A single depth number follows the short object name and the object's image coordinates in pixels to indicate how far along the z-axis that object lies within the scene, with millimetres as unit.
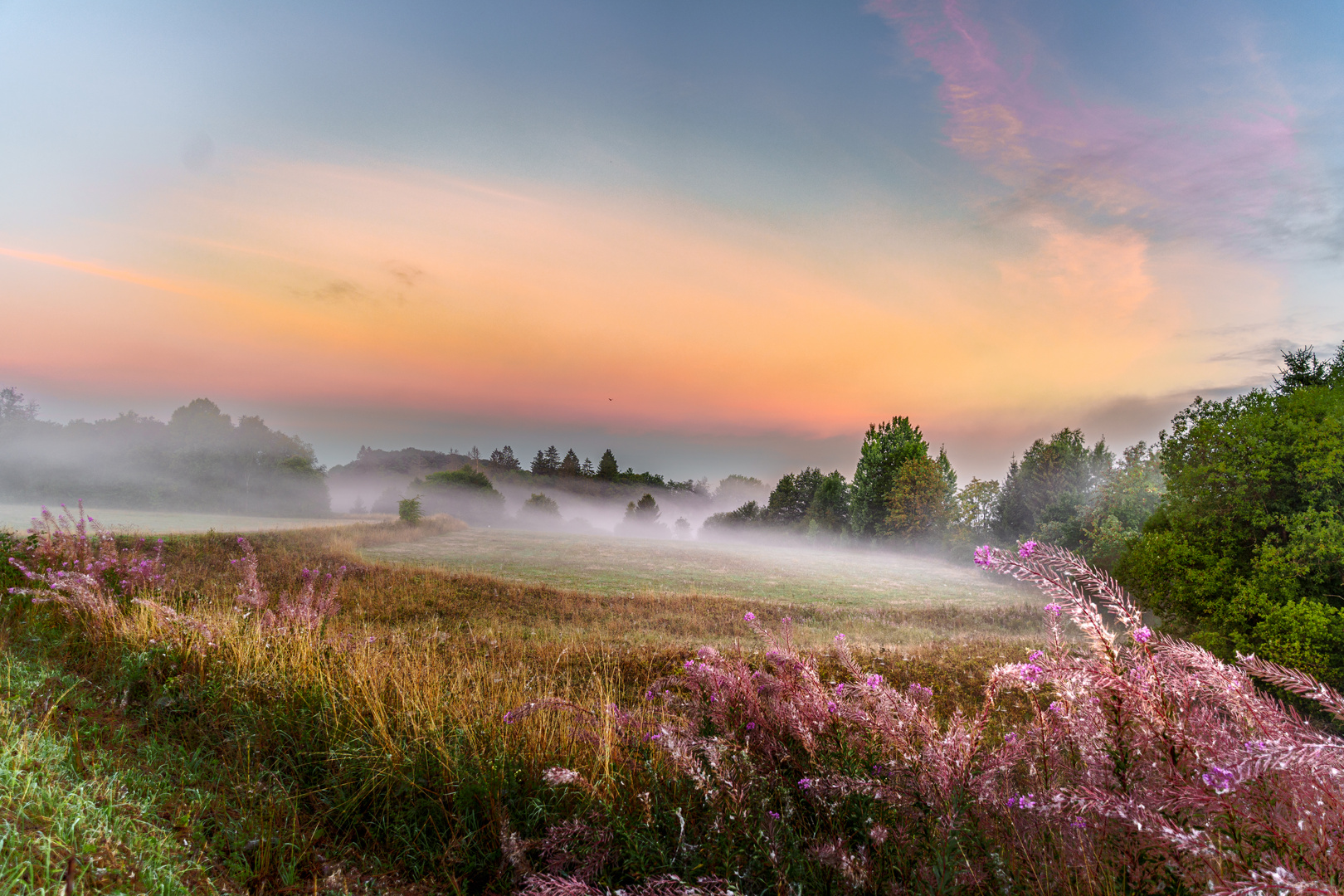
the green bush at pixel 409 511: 39594
